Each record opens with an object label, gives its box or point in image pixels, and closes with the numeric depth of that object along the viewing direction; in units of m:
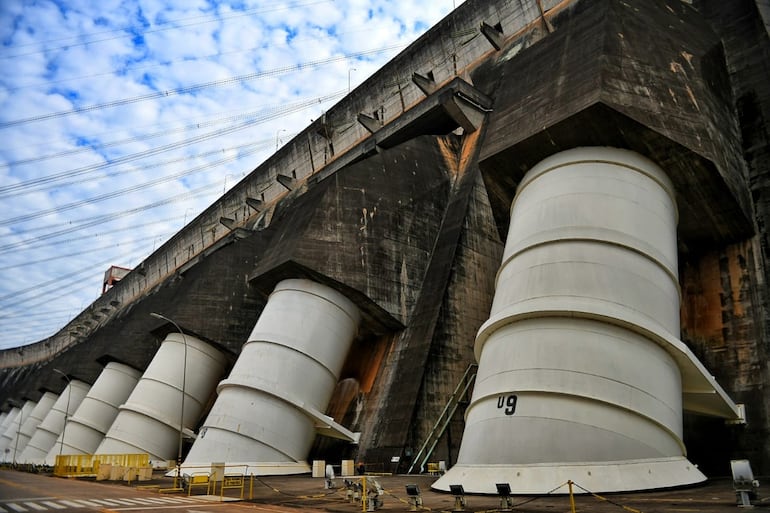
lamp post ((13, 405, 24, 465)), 48.80
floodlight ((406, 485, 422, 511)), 10.16
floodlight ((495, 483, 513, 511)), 9.46
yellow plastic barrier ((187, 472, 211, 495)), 18.64
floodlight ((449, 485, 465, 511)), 9.62
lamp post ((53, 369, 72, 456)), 37.36
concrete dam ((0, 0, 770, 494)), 12.26
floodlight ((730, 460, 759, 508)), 8.77
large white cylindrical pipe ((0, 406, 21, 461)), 59.03
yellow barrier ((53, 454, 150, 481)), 23.40
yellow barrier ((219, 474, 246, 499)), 15.58
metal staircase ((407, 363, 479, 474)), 20.55
